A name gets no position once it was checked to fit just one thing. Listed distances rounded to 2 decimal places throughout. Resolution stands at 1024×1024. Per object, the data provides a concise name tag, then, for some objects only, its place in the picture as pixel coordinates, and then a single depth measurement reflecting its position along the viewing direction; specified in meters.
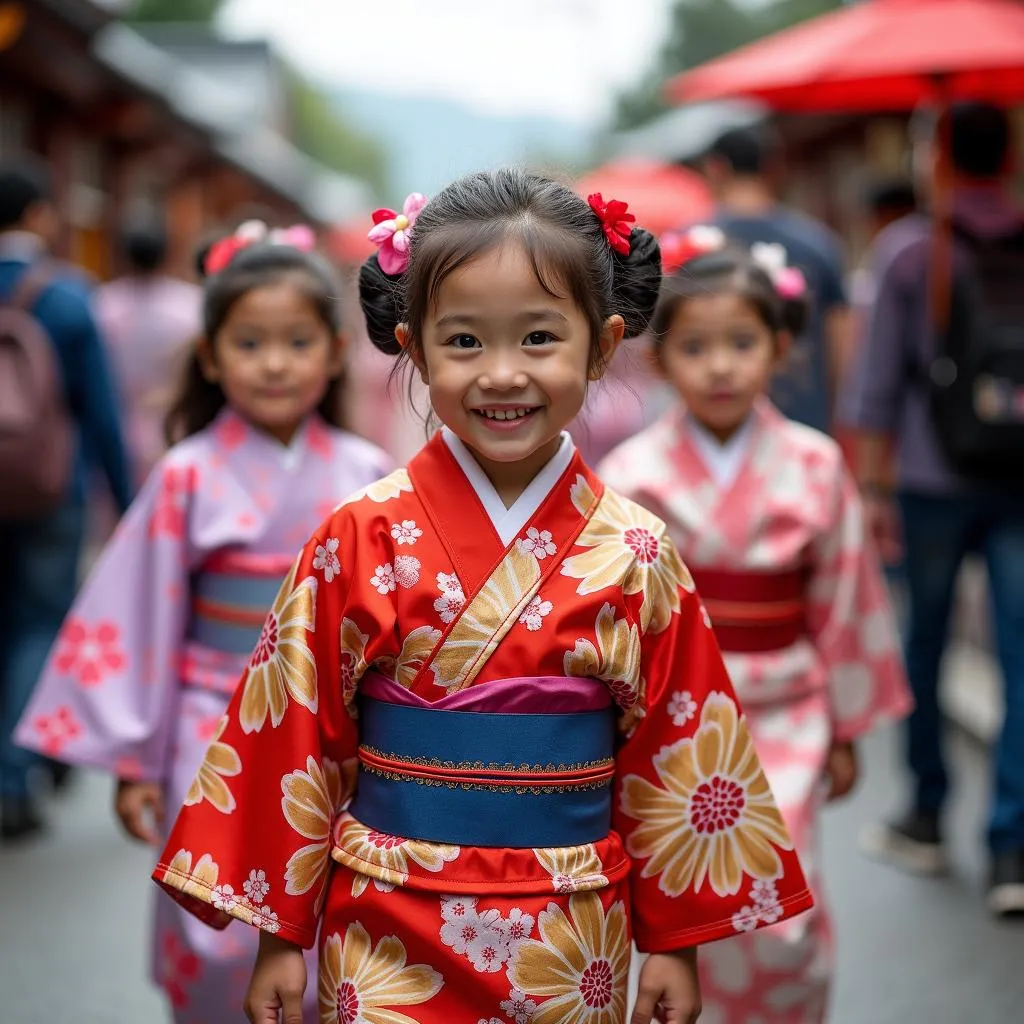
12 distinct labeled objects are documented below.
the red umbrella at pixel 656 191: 12.70
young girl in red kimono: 2.45
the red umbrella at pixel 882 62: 5.27
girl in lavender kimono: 3.49
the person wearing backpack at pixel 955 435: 4.84
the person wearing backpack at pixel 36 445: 5.48
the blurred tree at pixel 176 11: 46.00
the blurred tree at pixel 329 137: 69.38
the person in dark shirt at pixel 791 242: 5.53
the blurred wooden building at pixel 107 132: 11.49
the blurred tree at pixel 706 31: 48.59
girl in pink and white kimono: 3.51
